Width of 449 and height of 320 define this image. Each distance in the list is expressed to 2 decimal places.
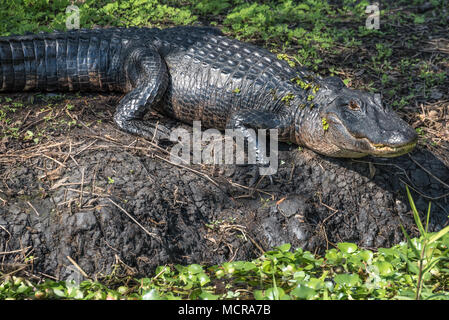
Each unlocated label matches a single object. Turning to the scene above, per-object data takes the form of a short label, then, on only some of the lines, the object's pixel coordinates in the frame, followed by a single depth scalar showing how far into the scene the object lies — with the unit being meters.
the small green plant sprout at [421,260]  2.54
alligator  4.48
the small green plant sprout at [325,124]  4.26
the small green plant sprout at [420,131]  4.88
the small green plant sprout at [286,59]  4.95
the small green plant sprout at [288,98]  4.61
